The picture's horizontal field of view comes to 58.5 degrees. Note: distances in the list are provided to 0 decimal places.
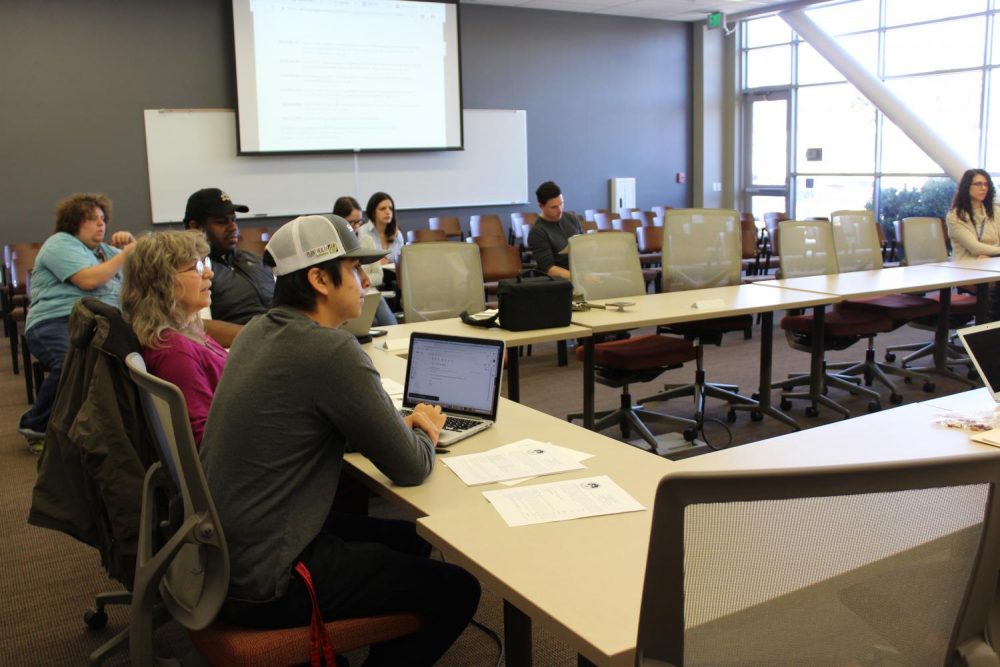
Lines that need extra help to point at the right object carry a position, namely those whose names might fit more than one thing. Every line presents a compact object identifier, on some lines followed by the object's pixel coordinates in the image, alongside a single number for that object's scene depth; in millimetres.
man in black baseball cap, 3340
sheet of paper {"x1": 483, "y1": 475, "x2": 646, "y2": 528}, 1791
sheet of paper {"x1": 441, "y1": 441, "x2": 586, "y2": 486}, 2051
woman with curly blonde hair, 2207
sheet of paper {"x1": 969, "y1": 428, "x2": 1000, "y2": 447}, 2206
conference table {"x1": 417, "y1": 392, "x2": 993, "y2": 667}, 1363
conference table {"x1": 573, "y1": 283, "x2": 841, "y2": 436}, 4078
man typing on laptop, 1765
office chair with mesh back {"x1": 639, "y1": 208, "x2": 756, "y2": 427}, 5191
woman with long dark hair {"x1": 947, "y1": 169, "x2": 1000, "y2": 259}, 6379
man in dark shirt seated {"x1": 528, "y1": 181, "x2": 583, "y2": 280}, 5840
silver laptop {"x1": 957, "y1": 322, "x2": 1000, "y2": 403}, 2527
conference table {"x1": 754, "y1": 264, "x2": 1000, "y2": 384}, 4879
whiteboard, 8695
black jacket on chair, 2113
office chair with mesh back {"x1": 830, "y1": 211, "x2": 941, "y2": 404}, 5461
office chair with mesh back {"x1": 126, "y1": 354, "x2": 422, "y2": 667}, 1713
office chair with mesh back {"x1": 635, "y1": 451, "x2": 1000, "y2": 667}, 975
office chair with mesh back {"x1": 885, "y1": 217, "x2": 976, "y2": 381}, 6098
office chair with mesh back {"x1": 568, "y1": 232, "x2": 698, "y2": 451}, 4355
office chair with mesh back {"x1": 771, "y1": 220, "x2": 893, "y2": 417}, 5113
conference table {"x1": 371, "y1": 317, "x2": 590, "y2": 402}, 3666
